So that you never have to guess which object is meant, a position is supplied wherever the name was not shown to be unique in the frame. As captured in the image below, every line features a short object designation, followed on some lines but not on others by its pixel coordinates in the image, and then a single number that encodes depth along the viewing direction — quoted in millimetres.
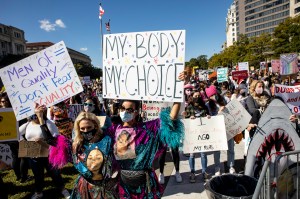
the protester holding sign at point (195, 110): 4789
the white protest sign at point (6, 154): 4422
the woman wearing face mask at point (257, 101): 4199
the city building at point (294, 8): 68000
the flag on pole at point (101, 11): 24641
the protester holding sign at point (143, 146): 2543
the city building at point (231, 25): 130762
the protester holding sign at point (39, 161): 4166
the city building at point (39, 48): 121938
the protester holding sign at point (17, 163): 5434
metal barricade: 2785
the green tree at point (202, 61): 110438
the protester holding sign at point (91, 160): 2521
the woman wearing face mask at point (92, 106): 5953
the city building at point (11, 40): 84562
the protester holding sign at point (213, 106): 4762
